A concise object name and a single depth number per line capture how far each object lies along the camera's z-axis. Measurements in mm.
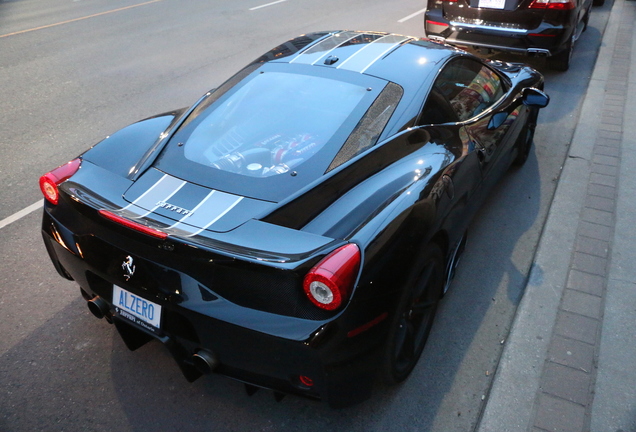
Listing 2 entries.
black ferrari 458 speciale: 2098
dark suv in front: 6840
